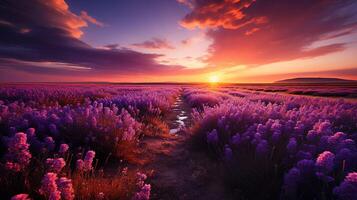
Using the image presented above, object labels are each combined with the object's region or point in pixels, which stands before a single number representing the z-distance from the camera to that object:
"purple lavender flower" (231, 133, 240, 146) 3.20
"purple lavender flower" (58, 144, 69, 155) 2.07
